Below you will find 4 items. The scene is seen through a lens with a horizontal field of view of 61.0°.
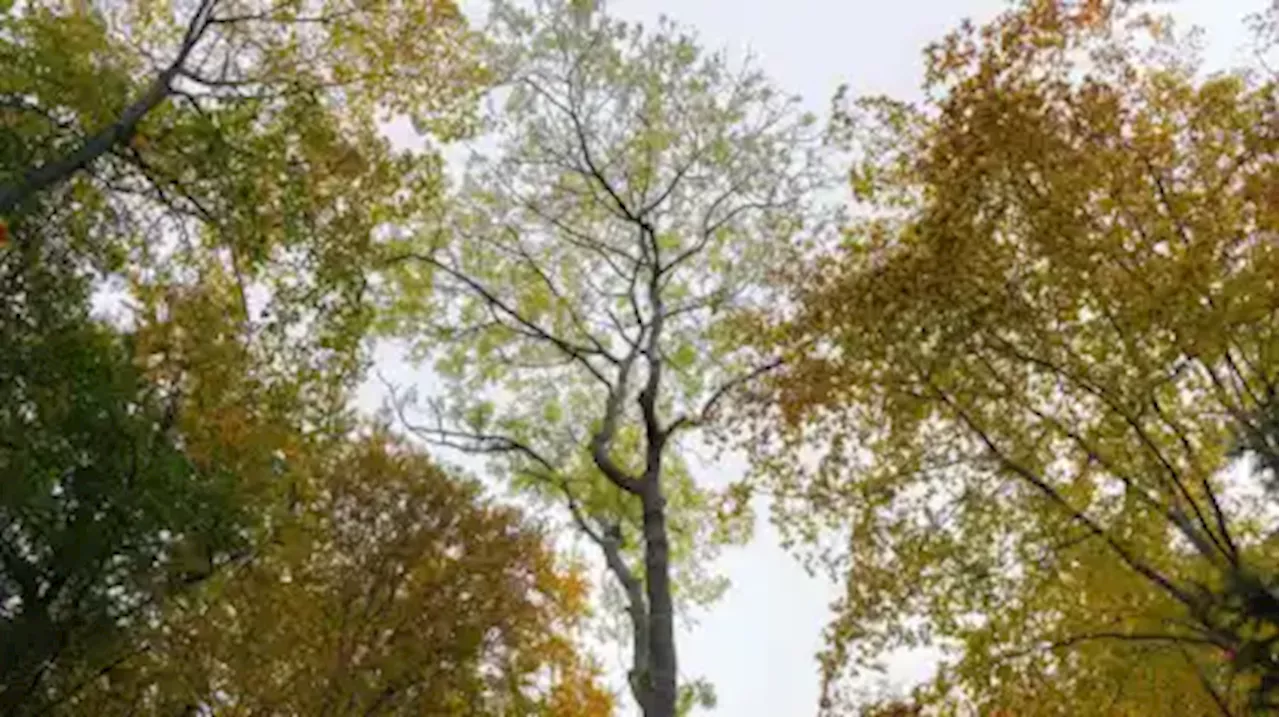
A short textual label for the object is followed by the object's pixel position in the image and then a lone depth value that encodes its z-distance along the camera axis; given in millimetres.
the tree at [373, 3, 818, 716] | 15656
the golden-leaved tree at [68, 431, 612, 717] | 10977
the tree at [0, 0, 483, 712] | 9594
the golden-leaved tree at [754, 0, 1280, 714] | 8305
